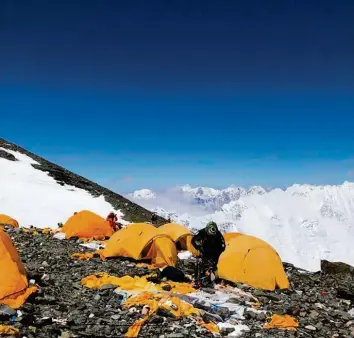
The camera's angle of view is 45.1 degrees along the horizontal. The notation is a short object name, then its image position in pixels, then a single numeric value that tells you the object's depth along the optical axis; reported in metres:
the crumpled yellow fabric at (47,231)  28.81
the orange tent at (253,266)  17.73
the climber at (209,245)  17.20
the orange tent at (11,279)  12.57
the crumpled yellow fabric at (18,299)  12.33
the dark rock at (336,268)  23.20
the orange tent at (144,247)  20.36
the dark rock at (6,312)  11.33
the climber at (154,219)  45.23
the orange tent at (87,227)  27.33
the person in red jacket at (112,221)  29.39
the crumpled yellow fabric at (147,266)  19.62
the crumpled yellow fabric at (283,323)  12.95
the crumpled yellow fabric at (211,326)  11.98
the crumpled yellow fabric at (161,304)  12.55
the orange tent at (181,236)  24.78
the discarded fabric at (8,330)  10.33
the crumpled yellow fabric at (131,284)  14.70
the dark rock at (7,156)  66.69
